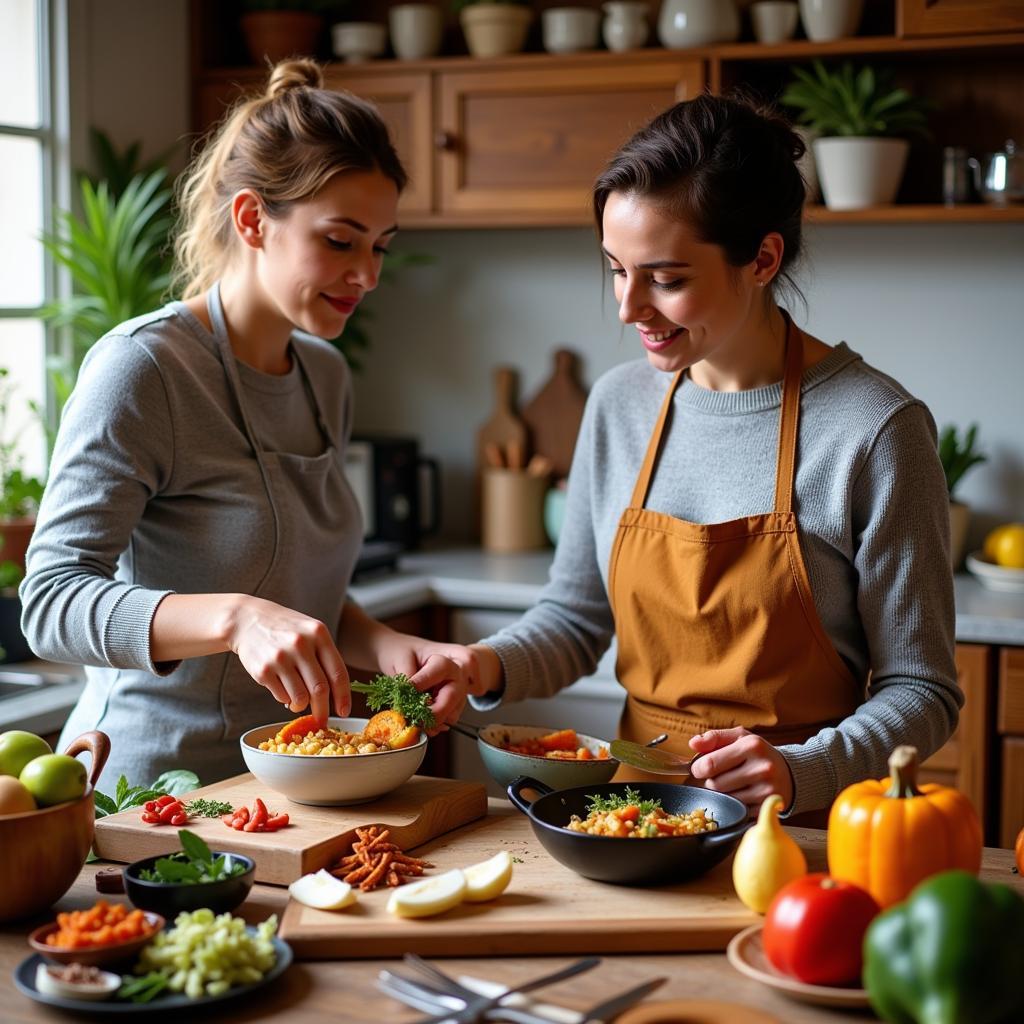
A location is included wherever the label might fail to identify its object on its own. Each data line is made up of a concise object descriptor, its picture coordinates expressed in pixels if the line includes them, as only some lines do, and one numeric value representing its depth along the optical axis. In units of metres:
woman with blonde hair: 1.74
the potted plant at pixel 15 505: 2.85
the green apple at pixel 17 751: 1.35
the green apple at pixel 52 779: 1.31
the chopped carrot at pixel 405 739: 1.60
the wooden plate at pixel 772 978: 1.13
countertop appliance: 3.61
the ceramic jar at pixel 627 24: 3.30
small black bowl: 1.28
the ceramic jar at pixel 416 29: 3.53
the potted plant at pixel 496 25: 3.42
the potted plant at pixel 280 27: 3.63
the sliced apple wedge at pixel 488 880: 1.34
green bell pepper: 1.01
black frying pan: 1.35
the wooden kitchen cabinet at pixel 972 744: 2.84
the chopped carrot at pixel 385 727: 1.62
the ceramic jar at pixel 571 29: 3.34
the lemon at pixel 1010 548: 3.20
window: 3.14
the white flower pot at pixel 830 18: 3.14
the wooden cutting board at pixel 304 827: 1.43
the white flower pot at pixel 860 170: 3.12
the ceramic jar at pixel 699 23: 3.22
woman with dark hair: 1.72
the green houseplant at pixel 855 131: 3.13
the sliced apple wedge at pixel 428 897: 1.29
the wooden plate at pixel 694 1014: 1.09
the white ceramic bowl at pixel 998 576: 3.15
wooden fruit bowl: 1.27
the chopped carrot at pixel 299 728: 1.62
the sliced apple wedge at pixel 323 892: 1.31
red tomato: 1.14
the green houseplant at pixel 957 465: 3.28
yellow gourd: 1.29
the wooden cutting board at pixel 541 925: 1.27
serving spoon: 1.63
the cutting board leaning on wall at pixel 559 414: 3.79
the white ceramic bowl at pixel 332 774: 1.53
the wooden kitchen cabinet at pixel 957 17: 2.95
